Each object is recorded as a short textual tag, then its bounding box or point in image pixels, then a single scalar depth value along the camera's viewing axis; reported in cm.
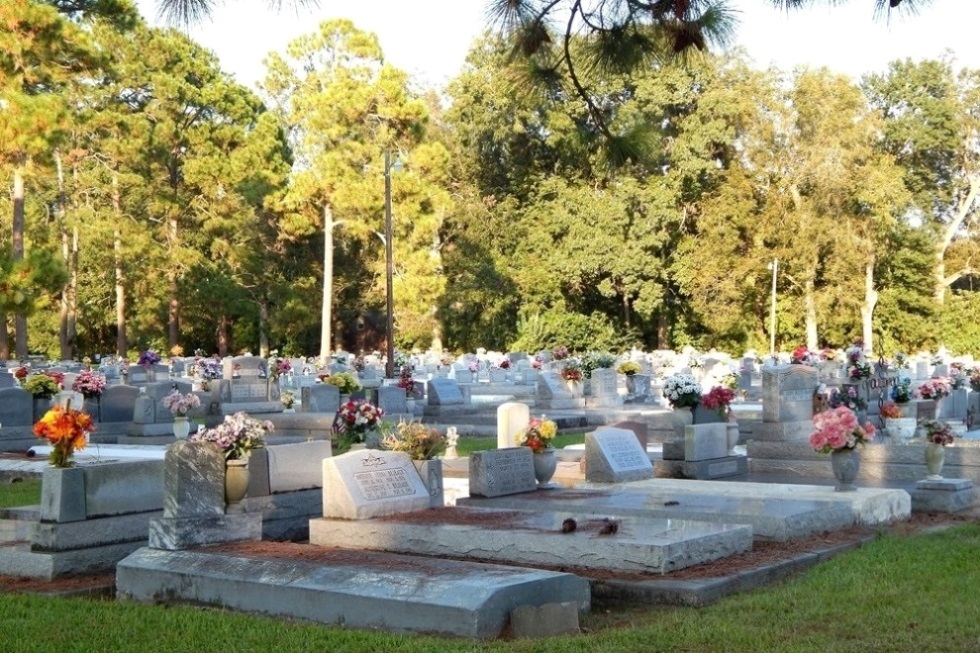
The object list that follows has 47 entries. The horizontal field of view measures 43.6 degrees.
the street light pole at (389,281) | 3066
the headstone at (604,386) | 2572
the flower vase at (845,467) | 1177
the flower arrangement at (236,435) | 1005
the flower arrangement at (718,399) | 1558
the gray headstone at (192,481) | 930
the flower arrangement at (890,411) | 1584
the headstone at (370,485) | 1021
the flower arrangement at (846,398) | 1587
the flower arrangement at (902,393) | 1736
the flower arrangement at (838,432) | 1155
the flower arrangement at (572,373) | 2561
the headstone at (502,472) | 1164
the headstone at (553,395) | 2501
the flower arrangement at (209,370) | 2760
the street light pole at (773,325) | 4666
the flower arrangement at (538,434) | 1229
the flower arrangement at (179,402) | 1895
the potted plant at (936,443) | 1215
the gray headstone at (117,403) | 2120
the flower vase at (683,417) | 1581
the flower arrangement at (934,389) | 1647
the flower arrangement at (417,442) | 1112
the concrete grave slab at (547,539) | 859
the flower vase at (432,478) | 1102
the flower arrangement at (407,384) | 2444
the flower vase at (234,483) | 989
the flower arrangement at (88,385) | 2075
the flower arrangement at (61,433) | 979
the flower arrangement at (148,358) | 3052
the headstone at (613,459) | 1281
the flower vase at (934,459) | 1224
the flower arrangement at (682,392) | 1565
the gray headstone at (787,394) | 1566
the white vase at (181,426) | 1955
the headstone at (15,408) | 1944
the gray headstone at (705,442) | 1438
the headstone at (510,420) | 1388
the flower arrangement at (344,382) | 2245
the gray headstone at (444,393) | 2430
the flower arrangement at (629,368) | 2734
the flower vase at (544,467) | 1244
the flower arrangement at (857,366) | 1823
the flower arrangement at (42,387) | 1998
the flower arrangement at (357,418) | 1285
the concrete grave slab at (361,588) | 697
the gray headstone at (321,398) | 2194
